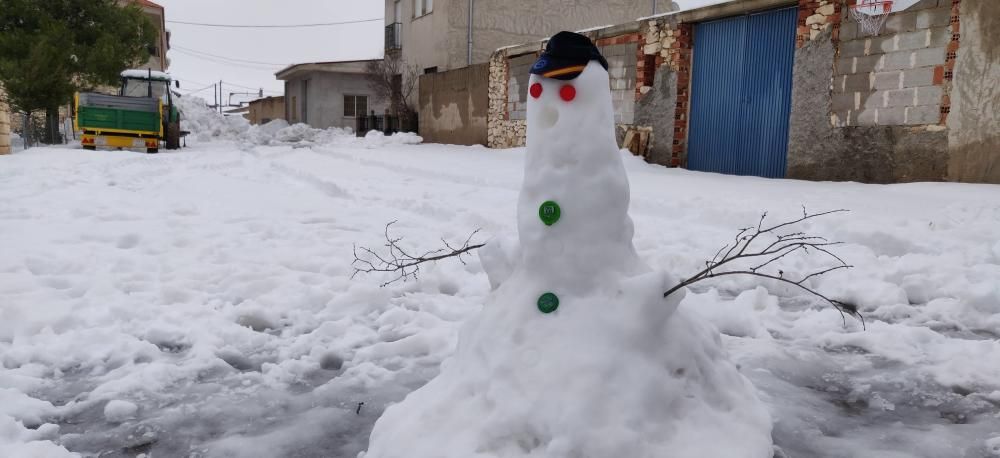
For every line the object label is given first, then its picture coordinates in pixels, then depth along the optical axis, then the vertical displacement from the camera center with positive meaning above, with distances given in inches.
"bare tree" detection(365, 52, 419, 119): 957.8 +79.3
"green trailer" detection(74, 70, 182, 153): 701.3 +10.3
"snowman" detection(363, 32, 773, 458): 79.4 -24.2
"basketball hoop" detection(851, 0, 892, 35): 338.6 +65.9
